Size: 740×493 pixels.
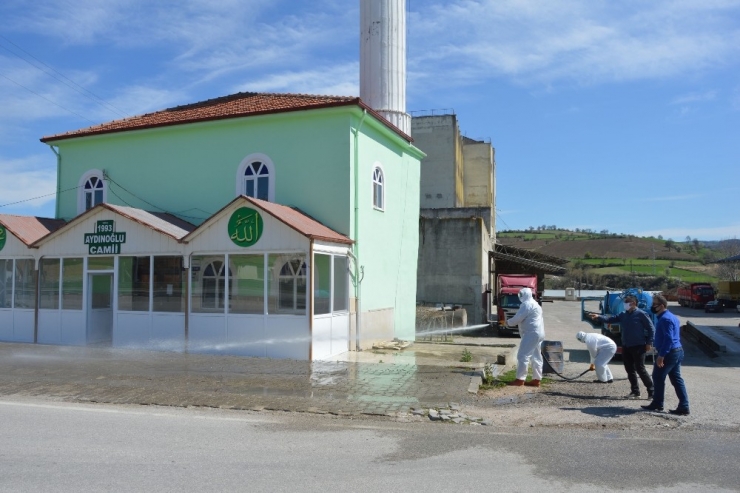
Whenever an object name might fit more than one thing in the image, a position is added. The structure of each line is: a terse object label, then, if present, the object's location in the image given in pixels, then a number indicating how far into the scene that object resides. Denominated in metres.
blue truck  16.57
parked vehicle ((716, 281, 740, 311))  47.00
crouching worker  12.05
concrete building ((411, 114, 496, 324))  31.52
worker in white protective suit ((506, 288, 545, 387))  11.73
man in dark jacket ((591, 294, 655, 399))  10.59
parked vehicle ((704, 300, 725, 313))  46.22
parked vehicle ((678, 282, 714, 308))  49.22
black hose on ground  12.39
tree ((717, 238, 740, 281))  70.19
